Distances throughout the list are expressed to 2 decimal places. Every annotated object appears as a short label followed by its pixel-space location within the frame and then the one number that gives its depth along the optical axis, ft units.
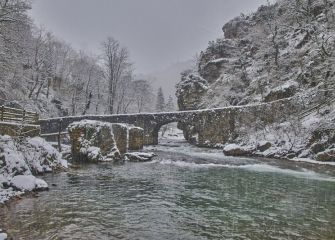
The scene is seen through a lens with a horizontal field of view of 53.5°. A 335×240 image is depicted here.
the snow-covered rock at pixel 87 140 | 64.59
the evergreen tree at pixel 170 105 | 247.05
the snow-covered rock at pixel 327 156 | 66.18
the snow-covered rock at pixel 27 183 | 34.78
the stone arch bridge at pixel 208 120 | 93.15
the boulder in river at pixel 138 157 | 70.86
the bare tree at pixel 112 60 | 154.61
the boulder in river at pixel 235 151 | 85.63
